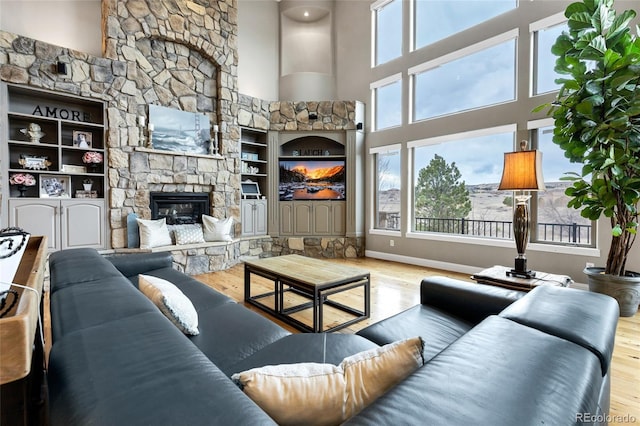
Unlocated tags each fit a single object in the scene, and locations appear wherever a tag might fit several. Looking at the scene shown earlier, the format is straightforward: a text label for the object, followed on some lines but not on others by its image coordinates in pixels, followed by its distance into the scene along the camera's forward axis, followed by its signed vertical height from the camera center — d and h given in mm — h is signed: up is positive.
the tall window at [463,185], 4566 +343
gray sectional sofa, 621 -406
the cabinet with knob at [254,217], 5895 -223
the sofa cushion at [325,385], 779 -472
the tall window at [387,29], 5785 +3382
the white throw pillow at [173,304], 1573 -515
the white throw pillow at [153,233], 4496 -418
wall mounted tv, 6289 +537
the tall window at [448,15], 4562 +3011
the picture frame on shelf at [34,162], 3975 +563
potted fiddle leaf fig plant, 2699 +765
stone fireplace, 4223 +1677
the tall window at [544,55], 3959 +1978
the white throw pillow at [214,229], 5188 -398
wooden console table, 527 -252
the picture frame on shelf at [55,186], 4176 +260
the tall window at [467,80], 4441 +1983
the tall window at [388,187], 5859 +357
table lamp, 2596 +199
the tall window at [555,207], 3842 -17
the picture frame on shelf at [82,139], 4352 +952
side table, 2584 -639
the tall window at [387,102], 5801 +2016
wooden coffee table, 2617 -689
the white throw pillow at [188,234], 4797 -454
